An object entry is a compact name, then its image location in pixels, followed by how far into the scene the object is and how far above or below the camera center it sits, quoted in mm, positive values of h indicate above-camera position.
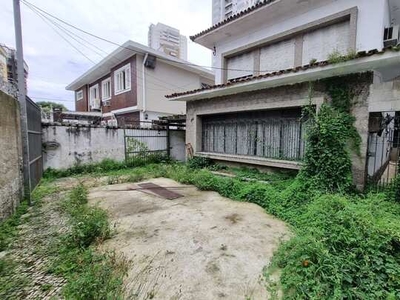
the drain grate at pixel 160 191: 5918 -1806
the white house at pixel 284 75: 4754 +1508
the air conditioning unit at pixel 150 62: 11883 +4215
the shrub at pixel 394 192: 4148 -1176
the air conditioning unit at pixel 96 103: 16525 +2454
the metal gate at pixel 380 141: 4996 -188
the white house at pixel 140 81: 11977 +3525
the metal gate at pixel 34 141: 5672 -262
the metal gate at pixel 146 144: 10430 -540
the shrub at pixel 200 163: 8766 -1256
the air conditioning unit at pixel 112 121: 14094 +872
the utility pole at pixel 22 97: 4723 +857
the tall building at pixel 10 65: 4637 +1584
